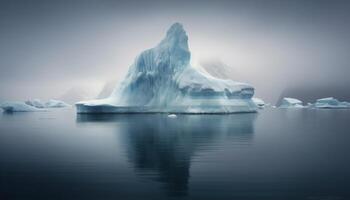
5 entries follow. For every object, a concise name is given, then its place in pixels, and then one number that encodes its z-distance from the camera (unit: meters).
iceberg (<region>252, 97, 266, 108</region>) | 87.31
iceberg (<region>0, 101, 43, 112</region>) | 66.79
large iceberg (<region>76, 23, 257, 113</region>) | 46.09
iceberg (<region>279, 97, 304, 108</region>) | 98.47
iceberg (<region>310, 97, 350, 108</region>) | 87.69
